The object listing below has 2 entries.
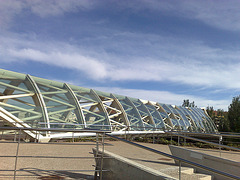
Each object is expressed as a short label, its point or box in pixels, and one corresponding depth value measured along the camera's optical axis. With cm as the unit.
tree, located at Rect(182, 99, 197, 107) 7927
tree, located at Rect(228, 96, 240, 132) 2759
